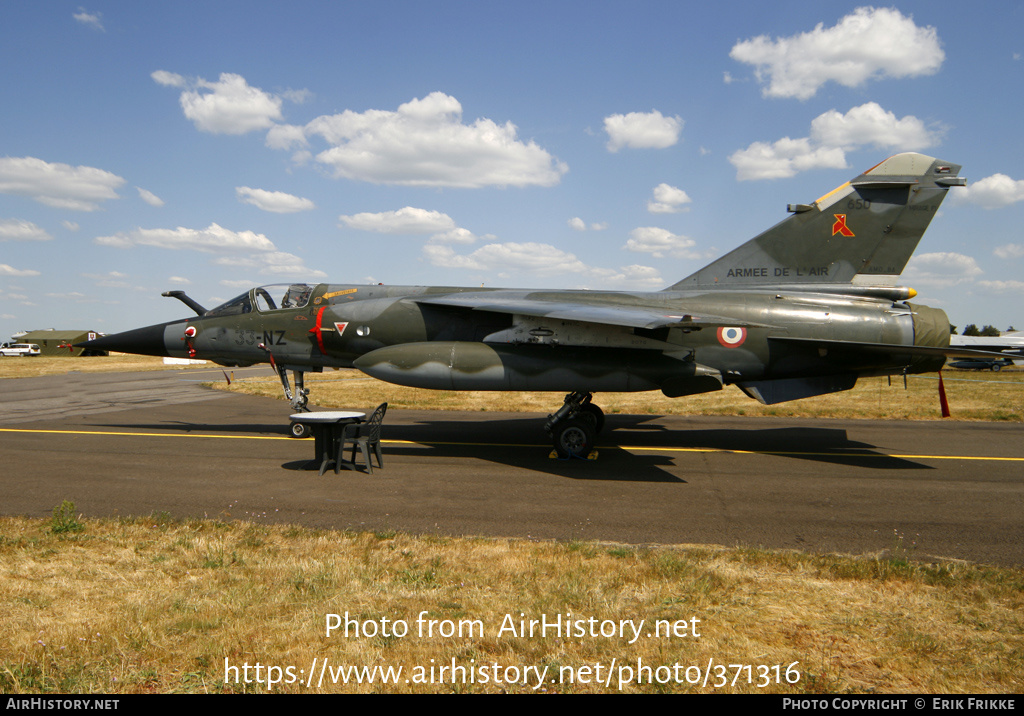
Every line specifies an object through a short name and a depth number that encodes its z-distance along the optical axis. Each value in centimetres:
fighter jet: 1104
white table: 974
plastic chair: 984
